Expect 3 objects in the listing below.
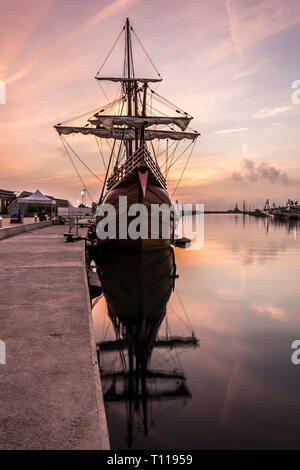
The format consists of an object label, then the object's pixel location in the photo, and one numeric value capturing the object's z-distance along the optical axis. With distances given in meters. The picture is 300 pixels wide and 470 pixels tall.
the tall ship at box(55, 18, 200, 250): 22.12
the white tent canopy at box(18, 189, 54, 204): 35.05
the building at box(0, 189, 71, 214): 63.09
